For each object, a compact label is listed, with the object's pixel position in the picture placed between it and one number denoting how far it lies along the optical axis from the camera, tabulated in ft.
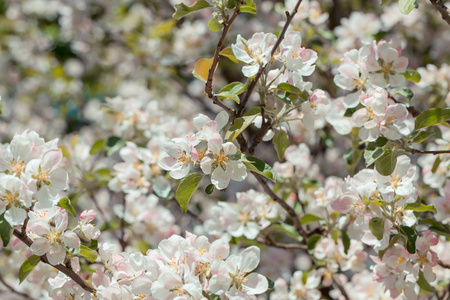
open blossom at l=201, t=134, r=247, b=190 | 4.37
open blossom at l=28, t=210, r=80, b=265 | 4.41
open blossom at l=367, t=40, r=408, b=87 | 4.69
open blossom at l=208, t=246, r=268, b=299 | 4.31
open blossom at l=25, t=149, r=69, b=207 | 4.35
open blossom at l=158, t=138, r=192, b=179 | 4.43
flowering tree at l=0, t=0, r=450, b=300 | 4.39
